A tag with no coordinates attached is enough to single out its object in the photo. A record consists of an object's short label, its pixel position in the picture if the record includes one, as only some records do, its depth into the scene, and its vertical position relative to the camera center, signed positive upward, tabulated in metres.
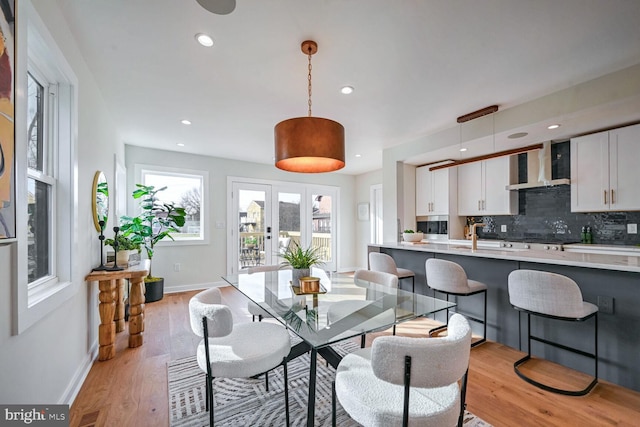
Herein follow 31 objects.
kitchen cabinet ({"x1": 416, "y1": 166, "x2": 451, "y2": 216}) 4.63 +0.37
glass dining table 1.33 -0.56
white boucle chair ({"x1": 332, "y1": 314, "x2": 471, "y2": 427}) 0.95 -0.72
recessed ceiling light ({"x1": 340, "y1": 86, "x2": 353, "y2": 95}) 2.62 +1.18
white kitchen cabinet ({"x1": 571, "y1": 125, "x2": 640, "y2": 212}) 3.00 +0.48
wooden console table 2.34 -0.81
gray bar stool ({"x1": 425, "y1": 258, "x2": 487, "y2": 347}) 2.54 -0.64
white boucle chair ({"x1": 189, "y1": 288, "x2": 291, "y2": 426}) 1.38 -0.74
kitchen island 1.99 -0.73
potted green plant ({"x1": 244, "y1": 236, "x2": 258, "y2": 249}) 5.45 -0.53
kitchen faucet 3.03 -0.31
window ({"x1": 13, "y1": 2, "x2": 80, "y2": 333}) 1.29 +0.22
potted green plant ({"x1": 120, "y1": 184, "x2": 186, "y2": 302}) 3.88 -0.11
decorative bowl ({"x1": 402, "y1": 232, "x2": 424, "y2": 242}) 3.93 -0.32
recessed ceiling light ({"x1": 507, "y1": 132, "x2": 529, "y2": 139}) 3.23 +0.92
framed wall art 1.10 +0.38
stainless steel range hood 3.63 +0.58
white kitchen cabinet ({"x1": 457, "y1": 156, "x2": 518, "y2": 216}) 4.22 +0.41
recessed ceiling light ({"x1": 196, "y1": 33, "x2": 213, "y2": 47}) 1.90 +1.20
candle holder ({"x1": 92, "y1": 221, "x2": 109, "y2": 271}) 2.46 -0.29
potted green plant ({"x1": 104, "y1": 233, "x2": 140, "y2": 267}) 2.67 -0.34
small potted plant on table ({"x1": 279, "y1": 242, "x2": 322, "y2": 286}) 2.09 -0.36
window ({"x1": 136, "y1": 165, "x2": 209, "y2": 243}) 4.69 +0.38
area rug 1.67 -1.23
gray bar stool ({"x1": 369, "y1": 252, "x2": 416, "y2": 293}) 3.13 -0.60
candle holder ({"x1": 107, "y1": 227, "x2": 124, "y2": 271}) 2.45 -0.40
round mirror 2.54 +0.15
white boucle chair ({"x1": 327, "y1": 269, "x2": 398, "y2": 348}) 1.50 -0.57
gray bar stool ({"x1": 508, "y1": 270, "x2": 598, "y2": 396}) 1.91 -0.63
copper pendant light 1.73 +0.47
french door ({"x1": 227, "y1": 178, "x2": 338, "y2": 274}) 5.35 -0.13
